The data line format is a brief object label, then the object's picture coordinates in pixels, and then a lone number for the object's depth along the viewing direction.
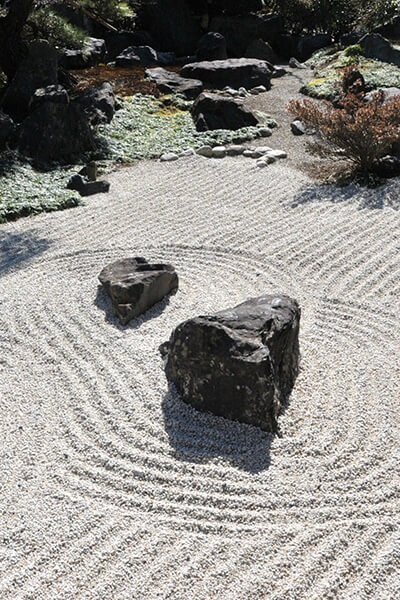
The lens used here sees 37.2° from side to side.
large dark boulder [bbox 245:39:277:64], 19.52
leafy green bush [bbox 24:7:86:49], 14.30
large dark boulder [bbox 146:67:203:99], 15.29
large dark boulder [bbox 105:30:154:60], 19.95
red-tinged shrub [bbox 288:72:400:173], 9.59
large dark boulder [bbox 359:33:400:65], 17.00
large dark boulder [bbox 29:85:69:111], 11.55
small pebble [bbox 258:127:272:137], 12.59
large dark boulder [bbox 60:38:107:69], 17.42
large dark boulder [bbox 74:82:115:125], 12.80
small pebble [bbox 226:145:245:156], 11.72
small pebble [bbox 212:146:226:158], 11.62
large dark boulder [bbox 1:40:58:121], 12.79
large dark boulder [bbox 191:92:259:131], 12.80
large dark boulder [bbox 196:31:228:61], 18.31
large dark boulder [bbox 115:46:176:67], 18.26
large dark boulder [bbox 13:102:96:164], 11.22
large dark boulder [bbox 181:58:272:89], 16.33
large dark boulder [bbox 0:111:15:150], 11.23
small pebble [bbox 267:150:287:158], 11.40
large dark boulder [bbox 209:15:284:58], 20.14
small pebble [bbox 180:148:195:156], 11.73
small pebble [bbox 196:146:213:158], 11.69
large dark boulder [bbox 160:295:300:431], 4.59
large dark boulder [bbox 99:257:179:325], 6.26
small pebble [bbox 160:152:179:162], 11.54
